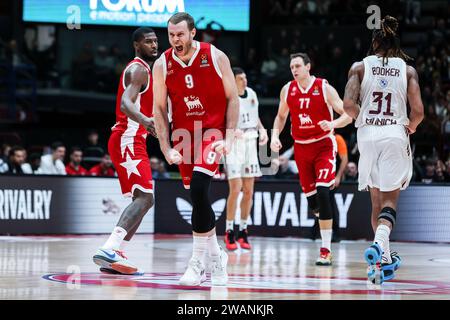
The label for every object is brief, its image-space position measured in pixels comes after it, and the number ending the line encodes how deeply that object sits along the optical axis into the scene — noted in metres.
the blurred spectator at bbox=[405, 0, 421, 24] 24.25
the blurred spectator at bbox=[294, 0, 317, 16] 25.02
